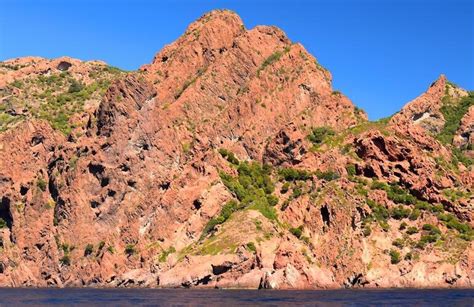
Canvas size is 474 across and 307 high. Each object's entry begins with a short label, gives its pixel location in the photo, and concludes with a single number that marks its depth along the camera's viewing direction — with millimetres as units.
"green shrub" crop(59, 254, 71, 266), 166250
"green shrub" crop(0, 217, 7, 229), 176488
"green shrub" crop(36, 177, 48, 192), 178250
